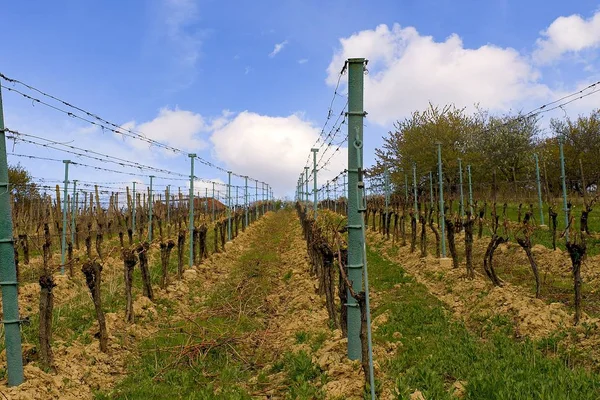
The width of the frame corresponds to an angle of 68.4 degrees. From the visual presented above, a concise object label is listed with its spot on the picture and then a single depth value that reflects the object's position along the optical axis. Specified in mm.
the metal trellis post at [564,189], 11772
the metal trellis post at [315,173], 18125
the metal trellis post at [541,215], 16558
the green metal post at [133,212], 19578
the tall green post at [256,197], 37300
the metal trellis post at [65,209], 11625
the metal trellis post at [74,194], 13770
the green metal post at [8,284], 4820
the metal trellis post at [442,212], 11300
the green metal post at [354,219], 5062
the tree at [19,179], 24125
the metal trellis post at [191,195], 12500
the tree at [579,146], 36072
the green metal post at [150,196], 17734
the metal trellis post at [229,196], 19330
